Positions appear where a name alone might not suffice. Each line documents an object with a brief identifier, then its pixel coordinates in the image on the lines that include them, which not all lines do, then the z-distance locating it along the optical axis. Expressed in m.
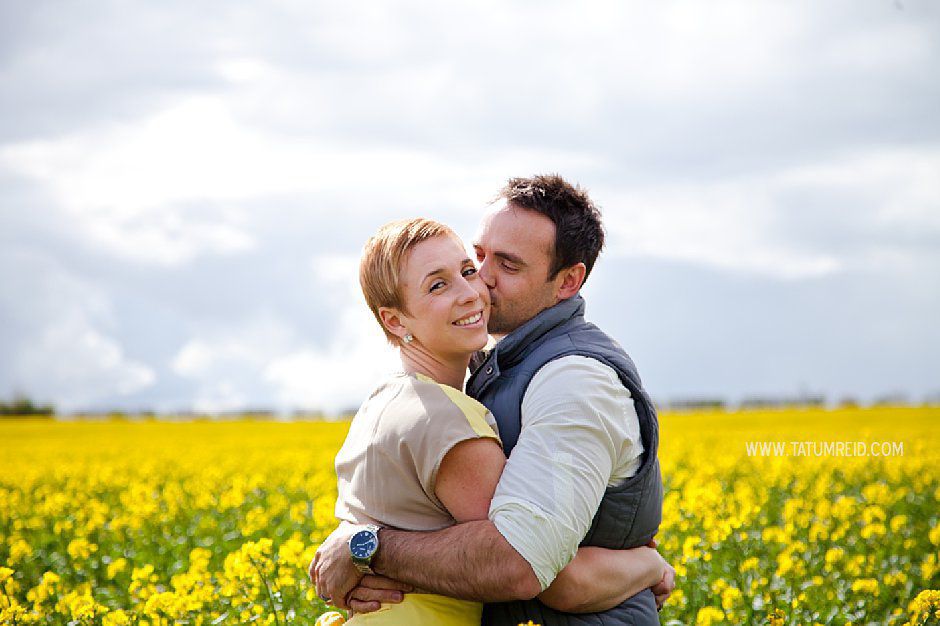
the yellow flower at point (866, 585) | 5.21
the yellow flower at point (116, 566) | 5.17
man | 2.60
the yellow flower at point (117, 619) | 3.95
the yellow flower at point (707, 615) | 4.32
